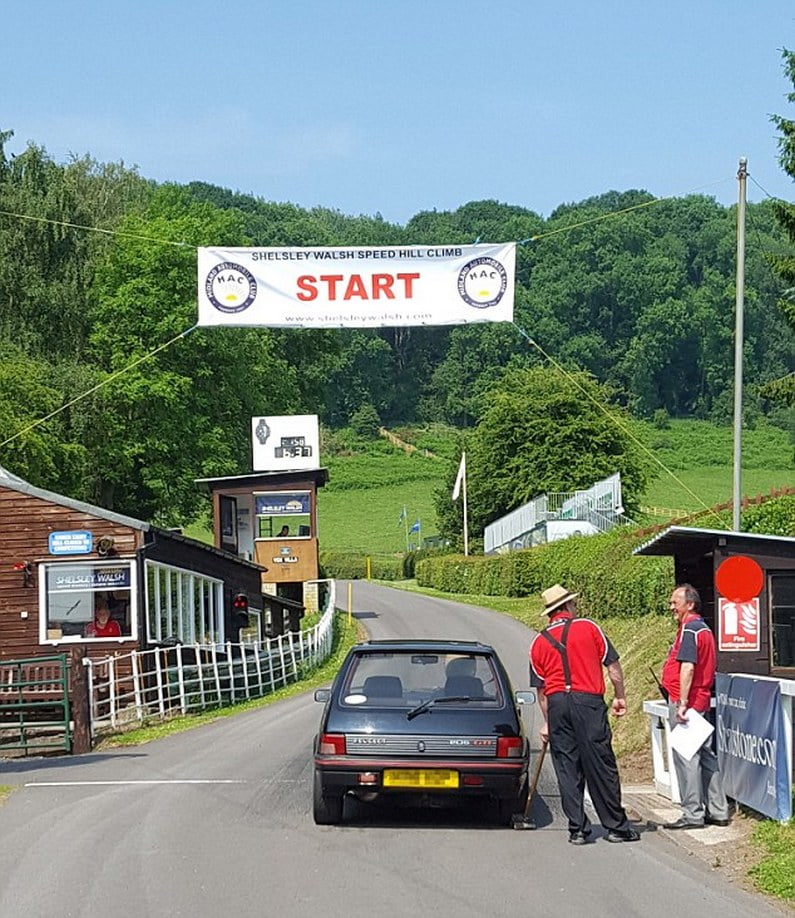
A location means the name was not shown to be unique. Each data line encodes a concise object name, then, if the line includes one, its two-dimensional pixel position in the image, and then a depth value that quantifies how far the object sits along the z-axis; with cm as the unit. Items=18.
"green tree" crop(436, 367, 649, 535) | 6950
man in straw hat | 1069
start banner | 1992
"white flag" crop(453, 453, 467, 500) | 6562
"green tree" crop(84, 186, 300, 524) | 5153
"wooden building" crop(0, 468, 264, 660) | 2786
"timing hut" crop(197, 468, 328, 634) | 4916
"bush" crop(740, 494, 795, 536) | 2764
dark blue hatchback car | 1118
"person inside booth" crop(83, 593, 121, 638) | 2786
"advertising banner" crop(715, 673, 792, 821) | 1045
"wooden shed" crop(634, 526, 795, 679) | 1705
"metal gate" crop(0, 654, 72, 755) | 2009
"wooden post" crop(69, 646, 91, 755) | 1969
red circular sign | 1519
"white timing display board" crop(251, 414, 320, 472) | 5271
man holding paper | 1119
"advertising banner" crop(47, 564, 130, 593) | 2789
